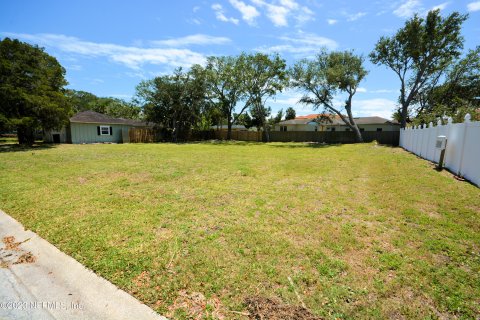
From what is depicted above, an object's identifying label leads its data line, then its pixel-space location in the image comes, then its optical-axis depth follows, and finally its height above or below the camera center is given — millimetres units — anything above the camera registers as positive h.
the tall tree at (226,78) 28609 +6173
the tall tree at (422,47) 21047 +7978
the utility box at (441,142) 7867 -277
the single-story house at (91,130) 22078 -237
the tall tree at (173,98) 27500 +3605
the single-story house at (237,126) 56719 +1030
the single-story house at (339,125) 34625 +1119
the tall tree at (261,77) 28703 +6548
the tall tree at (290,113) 49406 +3720
